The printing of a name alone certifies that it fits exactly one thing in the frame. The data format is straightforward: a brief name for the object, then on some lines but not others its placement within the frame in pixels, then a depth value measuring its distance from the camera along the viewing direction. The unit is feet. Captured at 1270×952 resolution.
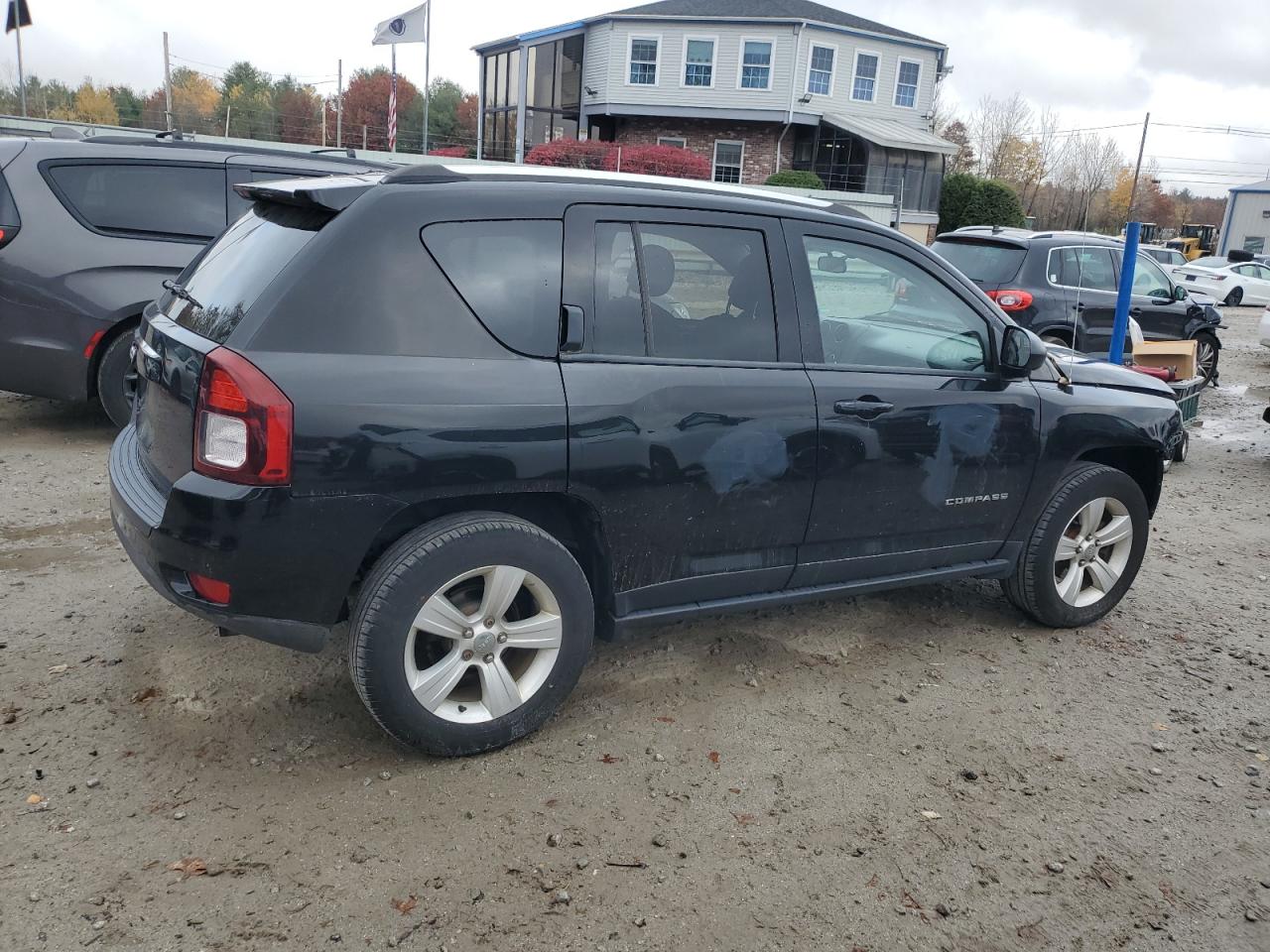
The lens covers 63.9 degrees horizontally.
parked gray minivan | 20.68
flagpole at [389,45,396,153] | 79.15
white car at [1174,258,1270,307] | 96.43
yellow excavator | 176.14
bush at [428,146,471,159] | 120.83
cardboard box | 29.63
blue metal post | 25.89
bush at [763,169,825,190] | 107.24
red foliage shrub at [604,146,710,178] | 102.22
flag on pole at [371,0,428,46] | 80.74
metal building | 183.73
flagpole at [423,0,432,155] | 80.64
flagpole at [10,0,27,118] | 82.38
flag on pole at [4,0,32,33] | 82.48
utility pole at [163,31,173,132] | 98.72
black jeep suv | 9.86
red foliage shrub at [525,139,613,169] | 104.42
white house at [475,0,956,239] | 123.03
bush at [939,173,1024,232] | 129.80
